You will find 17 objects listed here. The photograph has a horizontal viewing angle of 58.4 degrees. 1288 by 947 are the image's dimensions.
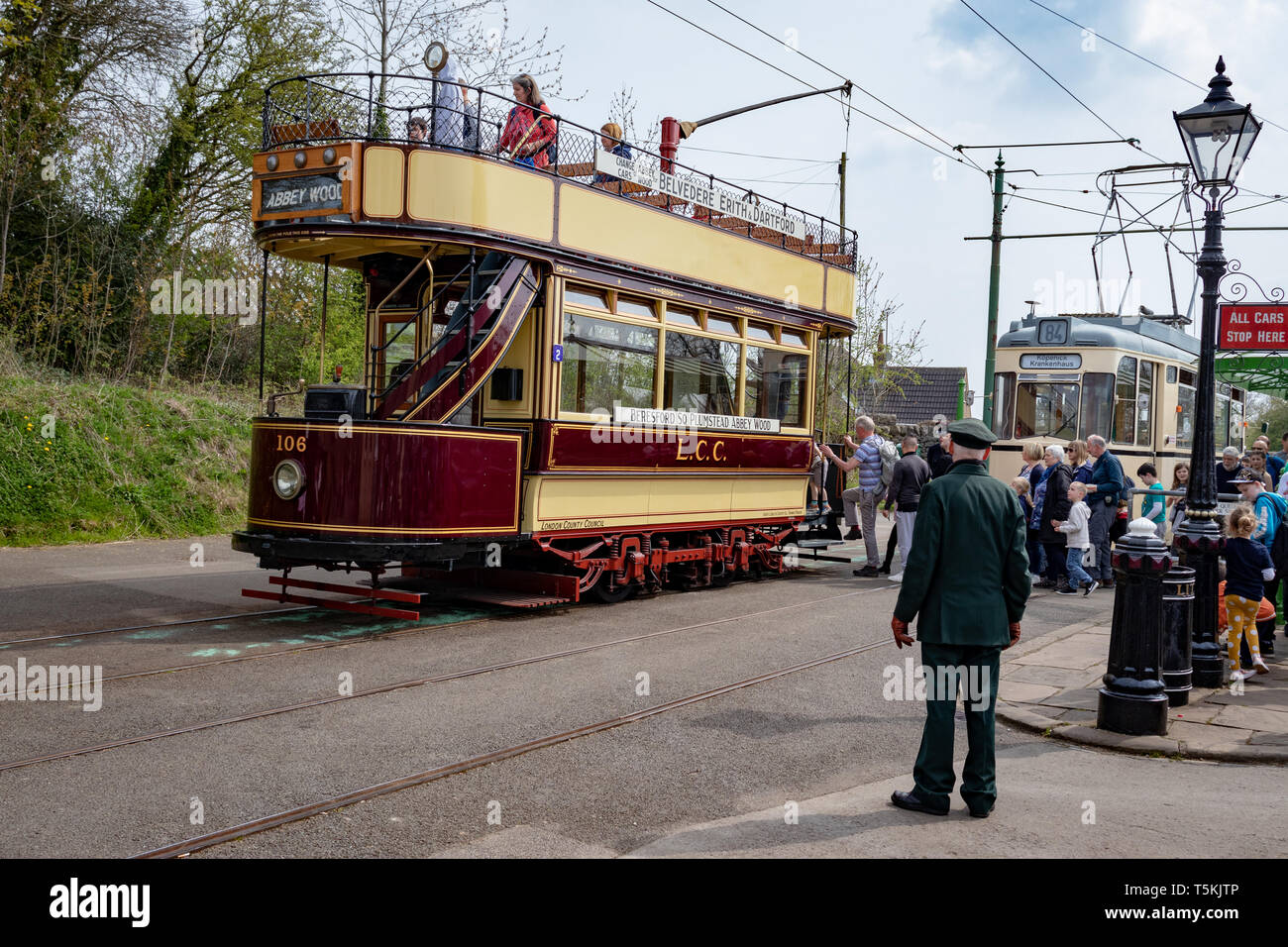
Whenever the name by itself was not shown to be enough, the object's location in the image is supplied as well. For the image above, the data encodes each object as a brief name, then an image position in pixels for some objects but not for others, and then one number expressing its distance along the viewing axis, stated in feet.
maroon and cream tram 30.73
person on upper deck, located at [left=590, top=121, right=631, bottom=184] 36.96
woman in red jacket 34.32
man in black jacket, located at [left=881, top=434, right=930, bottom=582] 46.14
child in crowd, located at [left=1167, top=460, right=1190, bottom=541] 48.47
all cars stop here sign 37.27
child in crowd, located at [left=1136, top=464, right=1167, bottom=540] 41.73
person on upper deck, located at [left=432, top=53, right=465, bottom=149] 31.78
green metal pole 78.28
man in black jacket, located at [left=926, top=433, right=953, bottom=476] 49.47
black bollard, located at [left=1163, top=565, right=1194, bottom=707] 24.16
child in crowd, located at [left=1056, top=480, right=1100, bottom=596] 44.75
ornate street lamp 26.63
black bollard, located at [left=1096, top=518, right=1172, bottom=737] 22.35
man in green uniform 17.47
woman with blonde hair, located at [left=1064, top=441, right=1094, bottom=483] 48.08
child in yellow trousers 28.94
